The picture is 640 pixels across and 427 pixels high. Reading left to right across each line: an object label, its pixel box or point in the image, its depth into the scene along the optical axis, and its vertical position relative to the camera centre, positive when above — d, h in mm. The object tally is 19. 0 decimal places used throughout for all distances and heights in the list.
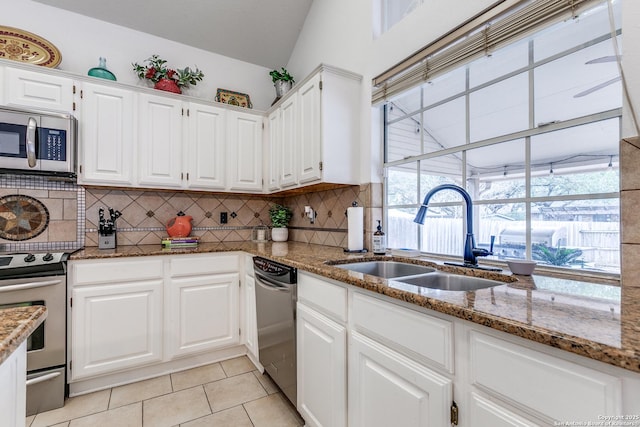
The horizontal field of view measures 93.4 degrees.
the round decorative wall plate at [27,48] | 2162 +1221
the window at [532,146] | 1222 +346
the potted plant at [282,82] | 2889 +1278
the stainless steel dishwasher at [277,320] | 1703 -660
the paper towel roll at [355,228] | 2135 -95
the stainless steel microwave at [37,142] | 1953 +483
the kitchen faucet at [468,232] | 1485 -87
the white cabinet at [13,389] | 656 -411
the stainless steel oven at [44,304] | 1745 -595
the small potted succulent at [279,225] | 3068 -107
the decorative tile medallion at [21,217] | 2229 -23
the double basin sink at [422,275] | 1375 -314
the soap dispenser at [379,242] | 2092 -189
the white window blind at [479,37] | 1256 +879
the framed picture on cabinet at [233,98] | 2992 +1178
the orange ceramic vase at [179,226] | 2693 -105
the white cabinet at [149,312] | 1987 -707
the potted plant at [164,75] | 2605 +1247
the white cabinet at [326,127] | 2143 +647
